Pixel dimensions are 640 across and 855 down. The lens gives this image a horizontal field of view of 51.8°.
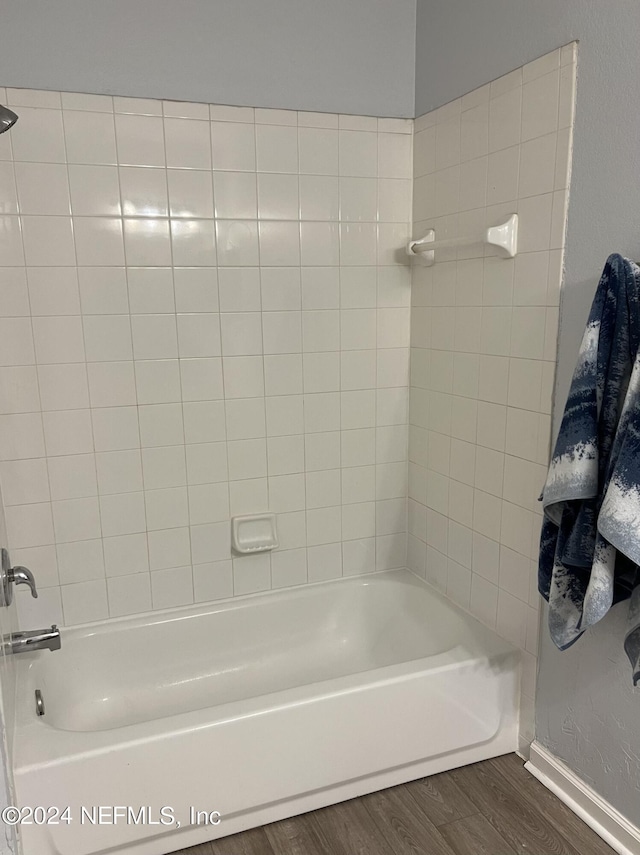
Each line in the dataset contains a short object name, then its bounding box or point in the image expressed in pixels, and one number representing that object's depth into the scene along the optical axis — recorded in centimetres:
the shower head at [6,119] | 105
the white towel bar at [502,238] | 186
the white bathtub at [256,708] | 163
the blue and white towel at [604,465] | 137
